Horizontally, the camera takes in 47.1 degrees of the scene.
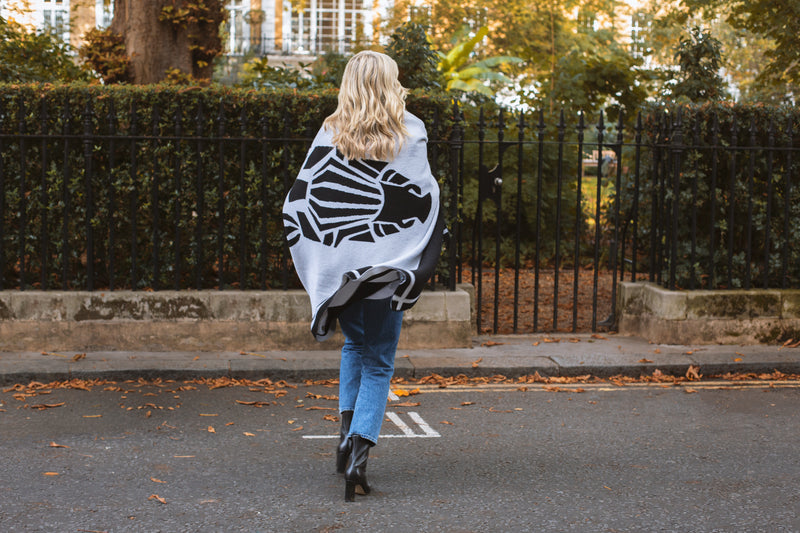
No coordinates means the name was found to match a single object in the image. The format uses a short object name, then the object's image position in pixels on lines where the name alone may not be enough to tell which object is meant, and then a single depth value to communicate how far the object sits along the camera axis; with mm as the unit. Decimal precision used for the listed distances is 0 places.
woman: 3975
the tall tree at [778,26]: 10297
